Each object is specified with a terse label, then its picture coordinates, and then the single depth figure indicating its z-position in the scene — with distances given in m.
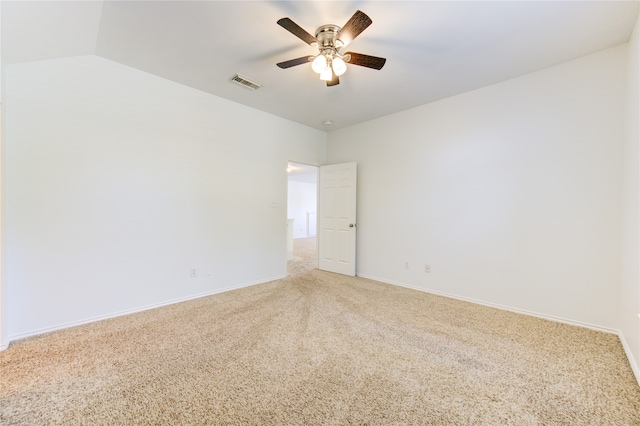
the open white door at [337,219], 4.52
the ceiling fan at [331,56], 1.99
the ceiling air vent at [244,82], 2.99
